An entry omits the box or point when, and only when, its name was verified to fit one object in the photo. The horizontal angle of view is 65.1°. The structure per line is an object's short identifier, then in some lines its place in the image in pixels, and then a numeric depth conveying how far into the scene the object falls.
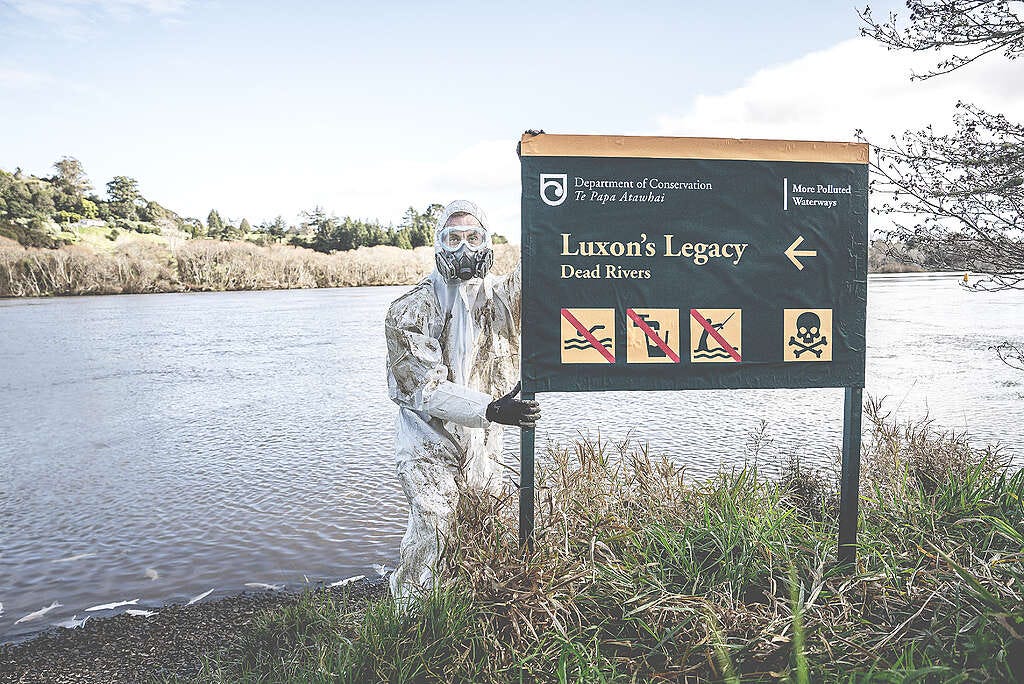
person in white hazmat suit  3.56
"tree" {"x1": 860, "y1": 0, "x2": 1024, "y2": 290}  5.25
